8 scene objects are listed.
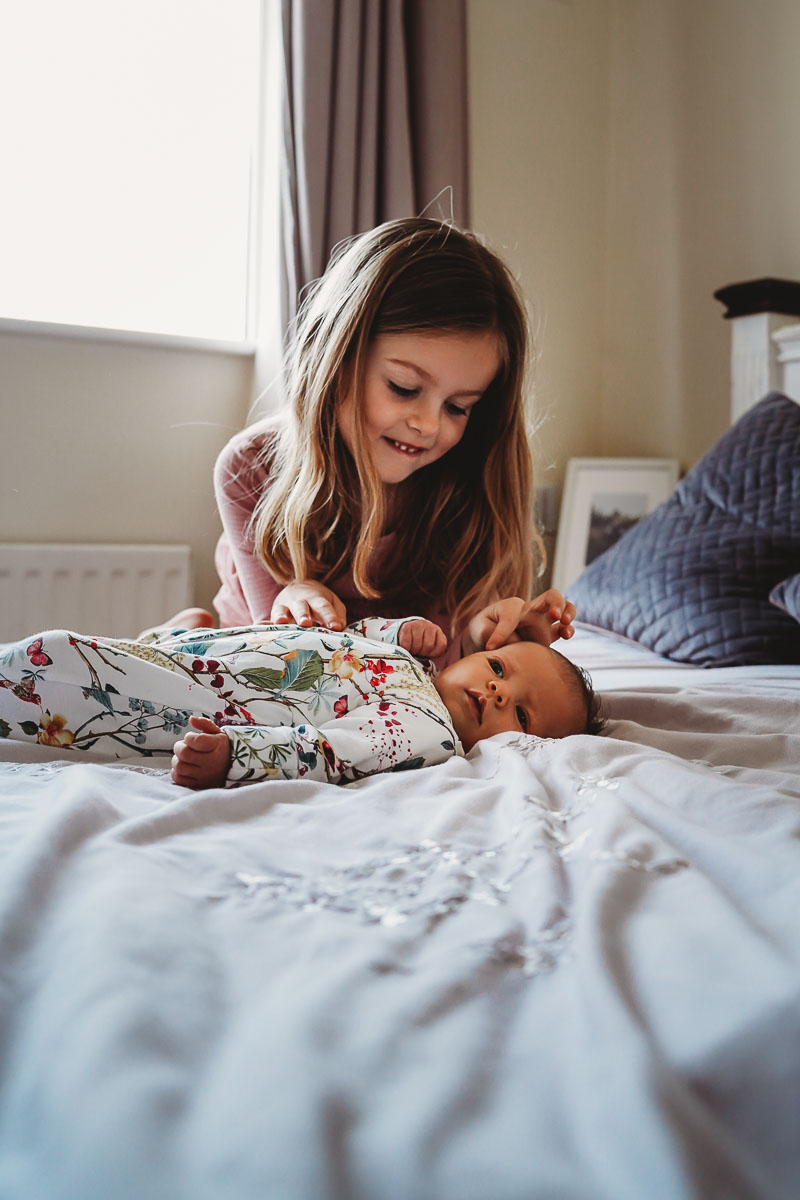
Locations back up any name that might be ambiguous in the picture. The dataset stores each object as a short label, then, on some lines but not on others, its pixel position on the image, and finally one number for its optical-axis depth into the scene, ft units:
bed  1.20
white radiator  7.41
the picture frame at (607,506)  9.01
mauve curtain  7.72
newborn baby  3.12
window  7.66
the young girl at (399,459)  4.71
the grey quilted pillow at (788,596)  5.17
